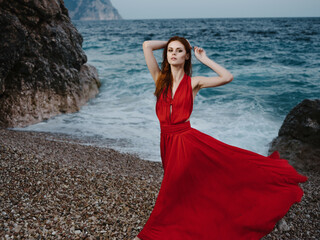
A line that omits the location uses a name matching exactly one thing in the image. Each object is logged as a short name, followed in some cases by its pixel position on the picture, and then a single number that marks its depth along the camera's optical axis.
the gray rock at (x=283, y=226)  3.11
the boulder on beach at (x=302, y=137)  5.30
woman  2.42
